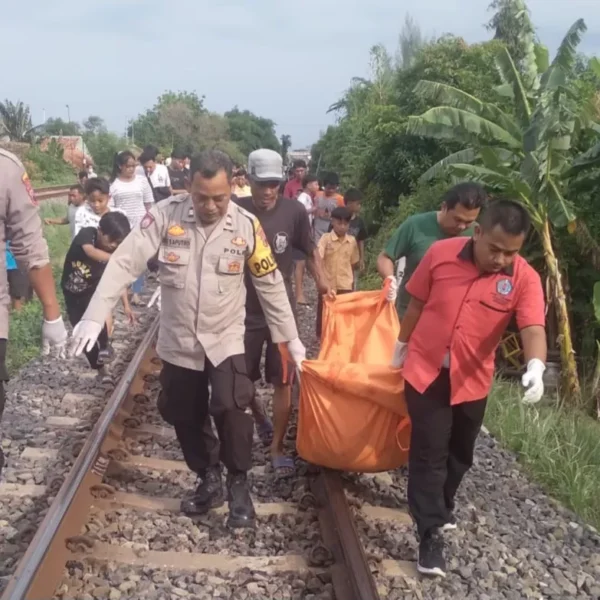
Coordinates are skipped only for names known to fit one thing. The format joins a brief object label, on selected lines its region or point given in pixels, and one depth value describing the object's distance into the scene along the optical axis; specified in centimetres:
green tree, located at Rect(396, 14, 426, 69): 4304
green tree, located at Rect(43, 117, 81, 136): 7900
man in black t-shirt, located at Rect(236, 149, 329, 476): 489
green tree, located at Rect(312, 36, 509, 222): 1552
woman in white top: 964
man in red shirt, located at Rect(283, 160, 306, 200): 1484
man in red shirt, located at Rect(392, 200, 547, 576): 366
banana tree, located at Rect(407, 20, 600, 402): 848
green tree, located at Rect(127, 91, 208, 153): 8169
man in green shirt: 452
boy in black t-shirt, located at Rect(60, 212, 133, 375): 657
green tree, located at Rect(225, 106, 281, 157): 10144
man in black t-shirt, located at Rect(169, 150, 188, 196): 1349
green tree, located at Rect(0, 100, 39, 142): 4962
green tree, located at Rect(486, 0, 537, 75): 961
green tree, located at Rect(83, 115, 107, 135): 7742
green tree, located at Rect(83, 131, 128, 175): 5250
